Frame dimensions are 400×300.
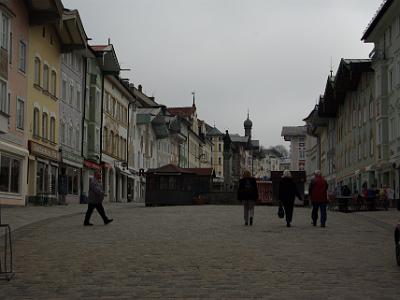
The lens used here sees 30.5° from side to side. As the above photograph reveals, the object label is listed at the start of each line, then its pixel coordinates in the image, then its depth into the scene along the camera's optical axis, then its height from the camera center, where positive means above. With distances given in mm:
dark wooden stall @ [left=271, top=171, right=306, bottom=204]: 52906 +1531
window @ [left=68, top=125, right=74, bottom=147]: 48259 +4462
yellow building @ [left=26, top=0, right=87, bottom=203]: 39094 +6307
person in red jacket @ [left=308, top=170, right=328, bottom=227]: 21641 +273
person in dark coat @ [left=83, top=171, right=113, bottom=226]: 21531 +138
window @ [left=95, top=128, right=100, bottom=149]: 54966 +4819
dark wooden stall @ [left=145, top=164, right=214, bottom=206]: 49156 +1084
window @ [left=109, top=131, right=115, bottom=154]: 60875 +4714
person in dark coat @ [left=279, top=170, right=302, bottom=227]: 21297 +262
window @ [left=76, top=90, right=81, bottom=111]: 50359 +7002
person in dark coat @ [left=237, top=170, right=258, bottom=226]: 21438 +254
